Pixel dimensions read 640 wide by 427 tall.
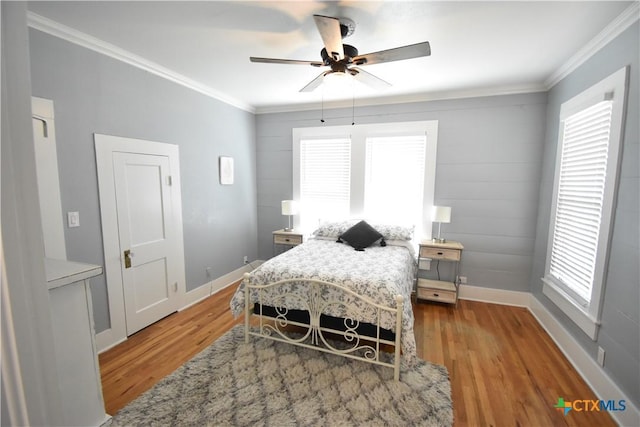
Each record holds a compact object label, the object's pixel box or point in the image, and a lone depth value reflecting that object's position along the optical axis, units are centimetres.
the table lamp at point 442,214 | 342
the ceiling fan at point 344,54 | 170
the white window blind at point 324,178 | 414
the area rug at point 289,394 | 182
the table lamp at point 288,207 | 419
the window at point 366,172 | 375
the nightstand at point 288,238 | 413
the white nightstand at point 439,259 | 338
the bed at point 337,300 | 219
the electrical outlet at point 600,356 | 204
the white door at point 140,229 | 258
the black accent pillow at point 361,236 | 343
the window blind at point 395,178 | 377
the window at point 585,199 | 205
